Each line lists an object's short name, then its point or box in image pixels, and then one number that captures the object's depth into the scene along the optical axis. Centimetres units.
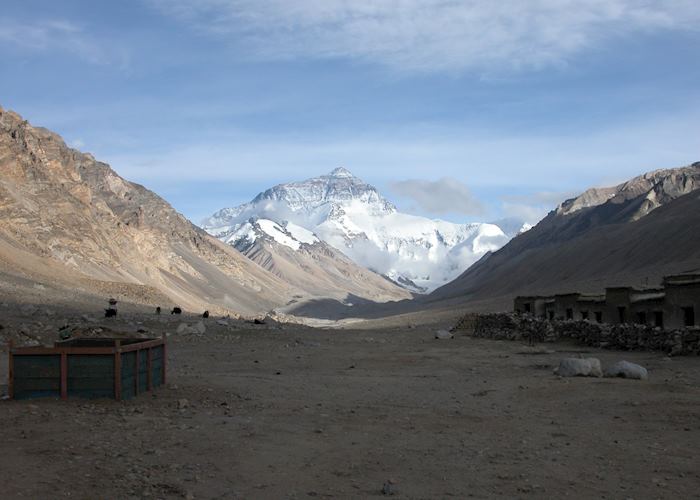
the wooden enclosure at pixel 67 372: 1245
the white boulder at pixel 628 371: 1745
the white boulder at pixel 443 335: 3920
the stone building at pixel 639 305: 2475
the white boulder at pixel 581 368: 1822
